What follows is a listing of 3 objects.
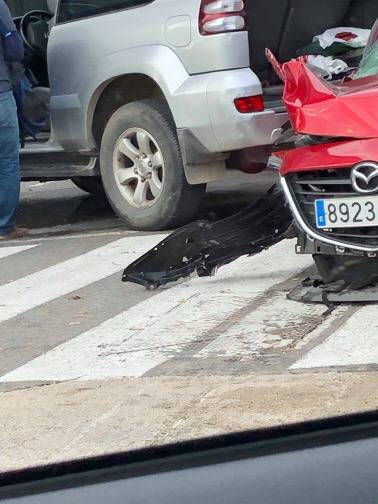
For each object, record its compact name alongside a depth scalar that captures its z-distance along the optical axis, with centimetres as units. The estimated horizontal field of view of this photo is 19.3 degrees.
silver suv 733
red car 521
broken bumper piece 607
